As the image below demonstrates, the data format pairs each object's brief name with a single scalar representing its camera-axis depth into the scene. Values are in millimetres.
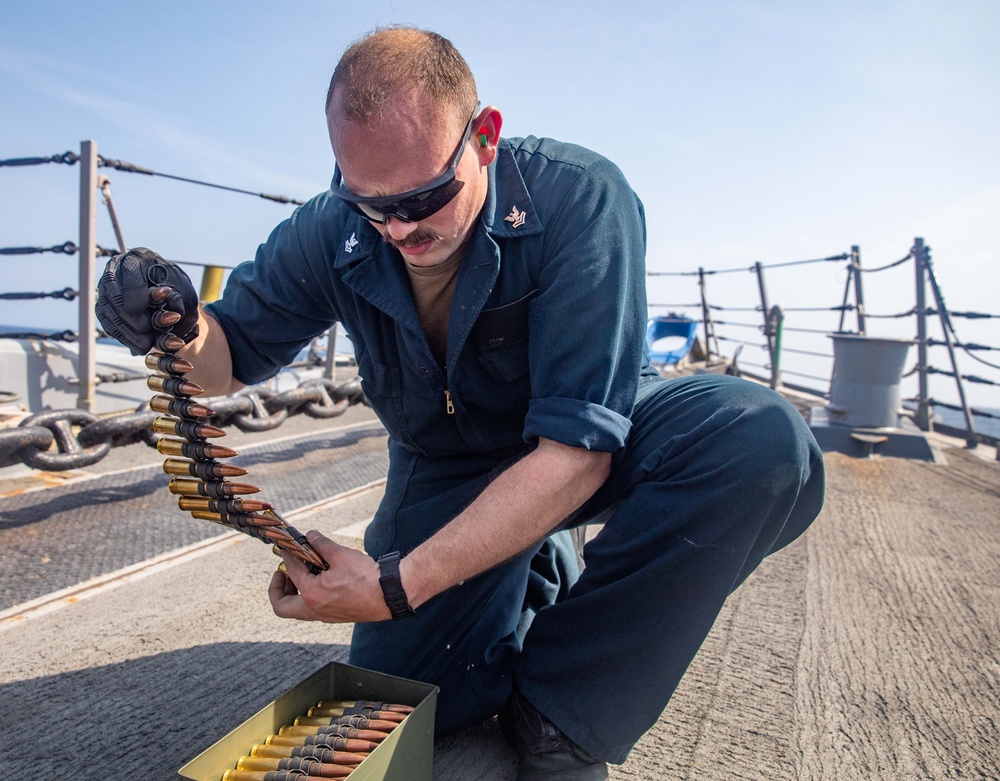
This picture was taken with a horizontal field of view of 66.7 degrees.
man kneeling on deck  1344
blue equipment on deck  8438
